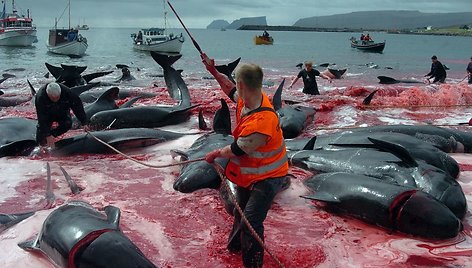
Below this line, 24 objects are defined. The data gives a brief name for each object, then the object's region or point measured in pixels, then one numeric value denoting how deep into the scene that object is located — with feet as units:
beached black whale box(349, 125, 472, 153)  31.55
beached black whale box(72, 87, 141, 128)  39.68
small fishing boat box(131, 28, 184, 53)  176.45
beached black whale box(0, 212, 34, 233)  20.24
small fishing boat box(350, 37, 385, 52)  205.89
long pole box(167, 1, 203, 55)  24.77
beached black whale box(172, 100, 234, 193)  24.93
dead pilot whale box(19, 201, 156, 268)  15.05
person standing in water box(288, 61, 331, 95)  57.47
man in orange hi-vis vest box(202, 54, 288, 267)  15.46
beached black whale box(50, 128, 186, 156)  31.89
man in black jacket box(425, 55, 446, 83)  82.79
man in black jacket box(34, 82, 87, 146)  30.14
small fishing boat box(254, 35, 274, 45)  271.28
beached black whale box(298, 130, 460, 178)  26.16
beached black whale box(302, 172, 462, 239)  19.63
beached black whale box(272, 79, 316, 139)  35.86
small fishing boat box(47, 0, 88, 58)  177.88
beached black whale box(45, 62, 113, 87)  55.83
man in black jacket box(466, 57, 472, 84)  80.07
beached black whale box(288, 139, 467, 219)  21.70
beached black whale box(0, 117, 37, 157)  31.63
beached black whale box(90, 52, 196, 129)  37.81
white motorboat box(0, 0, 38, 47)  209.42
